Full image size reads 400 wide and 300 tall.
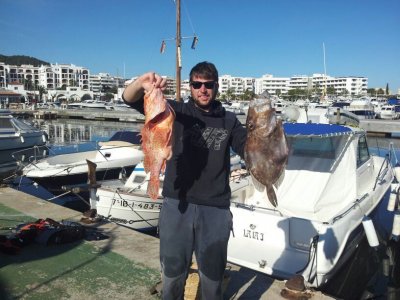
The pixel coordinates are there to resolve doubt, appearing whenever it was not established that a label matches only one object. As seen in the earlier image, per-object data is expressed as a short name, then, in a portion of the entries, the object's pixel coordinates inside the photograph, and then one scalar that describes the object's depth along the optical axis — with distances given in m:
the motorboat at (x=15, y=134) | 18.03
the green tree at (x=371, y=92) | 140.32
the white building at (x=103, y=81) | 166.77
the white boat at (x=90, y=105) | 66.38
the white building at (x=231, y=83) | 165.80
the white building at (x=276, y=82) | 168.38
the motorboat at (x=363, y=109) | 42.09
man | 2.79
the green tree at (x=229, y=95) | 118.73
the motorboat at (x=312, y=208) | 5.25
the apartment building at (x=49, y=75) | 148.62
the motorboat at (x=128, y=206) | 8.77
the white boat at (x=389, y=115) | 40.78
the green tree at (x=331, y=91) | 129.88
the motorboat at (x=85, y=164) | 12.11
